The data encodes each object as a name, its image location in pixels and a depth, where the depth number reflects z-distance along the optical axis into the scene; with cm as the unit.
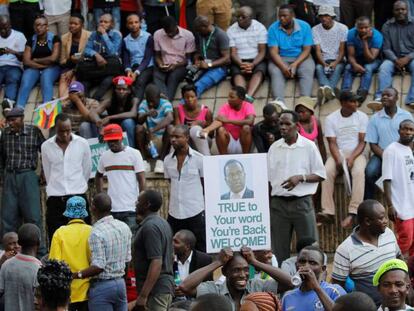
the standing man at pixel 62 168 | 1603
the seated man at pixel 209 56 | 1833
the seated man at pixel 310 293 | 1037
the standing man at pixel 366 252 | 1150
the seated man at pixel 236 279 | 1080
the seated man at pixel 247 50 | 1831
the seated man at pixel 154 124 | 1734
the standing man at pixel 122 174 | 1561
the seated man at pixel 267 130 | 1656
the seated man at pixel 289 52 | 1816
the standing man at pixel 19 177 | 1683
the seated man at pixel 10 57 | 1898
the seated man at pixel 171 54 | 1841
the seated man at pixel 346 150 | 1620
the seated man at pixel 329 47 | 1819
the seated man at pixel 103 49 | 1845
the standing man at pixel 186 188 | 1495
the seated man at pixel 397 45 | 1789
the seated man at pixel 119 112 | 1753
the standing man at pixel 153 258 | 1244
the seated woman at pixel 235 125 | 1688
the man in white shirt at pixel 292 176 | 1451
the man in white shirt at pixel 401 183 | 1506
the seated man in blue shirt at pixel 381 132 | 1619
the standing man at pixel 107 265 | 1242
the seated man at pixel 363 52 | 1803
